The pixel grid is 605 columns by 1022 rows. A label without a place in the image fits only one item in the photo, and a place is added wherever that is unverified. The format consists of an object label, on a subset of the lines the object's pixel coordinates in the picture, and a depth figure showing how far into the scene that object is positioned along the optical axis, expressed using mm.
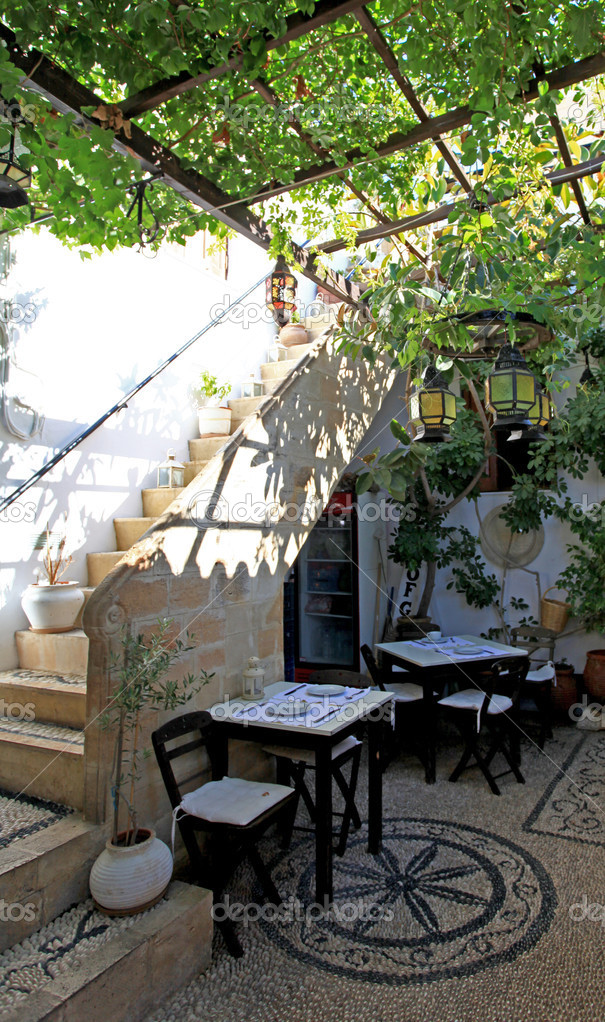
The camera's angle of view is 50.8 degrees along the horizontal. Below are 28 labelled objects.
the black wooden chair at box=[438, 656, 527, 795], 4214
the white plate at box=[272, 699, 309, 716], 3055
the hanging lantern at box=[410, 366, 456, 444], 3443
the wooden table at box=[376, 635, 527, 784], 4340
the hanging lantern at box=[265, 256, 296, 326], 5098
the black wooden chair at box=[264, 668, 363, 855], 3215
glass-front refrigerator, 6391
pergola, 2162
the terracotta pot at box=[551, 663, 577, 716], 5641
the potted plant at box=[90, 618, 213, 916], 2334
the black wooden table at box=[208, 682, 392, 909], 2807
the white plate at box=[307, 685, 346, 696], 3432
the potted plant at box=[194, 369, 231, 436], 4949
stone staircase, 2812
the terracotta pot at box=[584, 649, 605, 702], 5648
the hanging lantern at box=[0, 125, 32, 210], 2336
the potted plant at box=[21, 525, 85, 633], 3598
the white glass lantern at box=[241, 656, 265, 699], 3320
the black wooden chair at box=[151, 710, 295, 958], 2578
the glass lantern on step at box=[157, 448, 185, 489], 4586
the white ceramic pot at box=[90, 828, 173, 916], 2318
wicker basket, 5887
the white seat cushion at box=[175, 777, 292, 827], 2592
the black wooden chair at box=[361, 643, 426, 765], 4477
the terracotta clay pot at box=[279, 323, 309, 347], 5830
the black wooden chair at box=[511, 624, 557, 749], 4961
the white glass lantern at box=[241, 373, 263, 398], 5219
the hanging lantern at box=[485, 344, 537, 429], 3225
